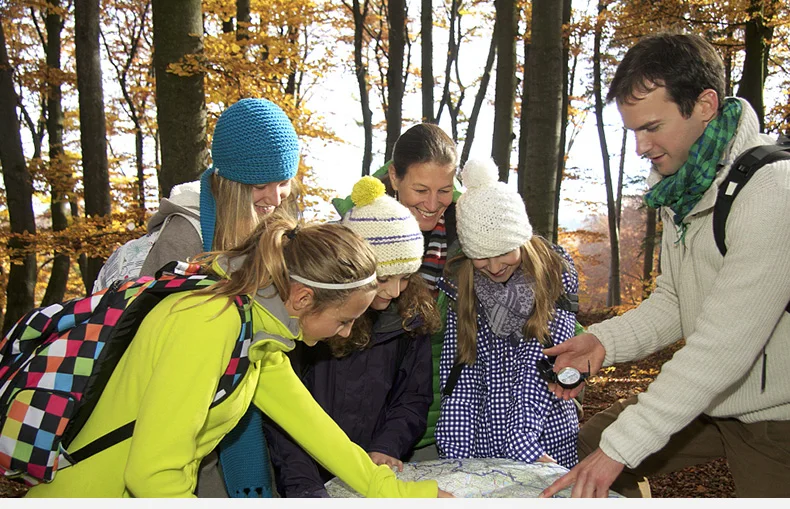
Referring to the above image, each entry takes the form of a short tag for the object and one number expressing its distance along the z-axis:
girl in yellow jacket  1.60
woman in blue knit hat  2.62
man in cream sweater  1.97
